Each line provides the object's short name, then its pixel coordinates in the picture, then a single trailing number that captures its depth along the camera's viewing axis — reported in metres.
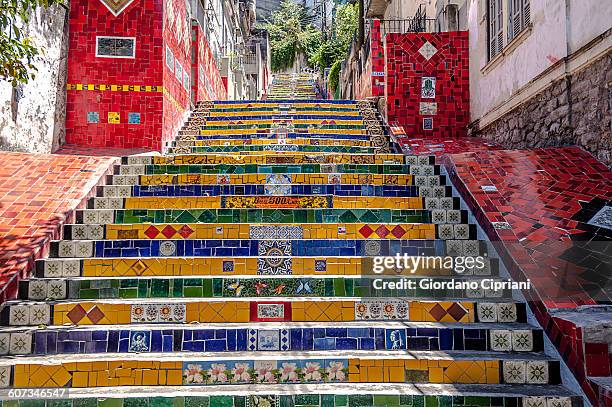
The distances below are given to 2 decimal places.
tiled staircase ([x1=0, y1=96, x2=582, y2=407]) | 3.13
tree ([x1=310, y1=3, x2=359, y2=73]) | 31.05
